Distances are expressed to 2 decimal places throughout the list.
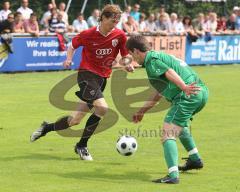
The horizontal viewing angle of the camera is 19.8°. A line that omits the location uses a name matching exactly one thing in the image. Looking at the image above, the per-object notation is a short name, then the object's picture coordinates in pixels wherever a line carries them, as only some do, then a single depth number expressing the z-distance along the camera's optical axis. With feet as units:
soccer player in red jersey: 31.78
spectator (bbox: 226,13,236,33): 104.58
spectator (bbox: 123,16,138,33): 85.56
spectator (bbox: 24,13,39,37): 75.36
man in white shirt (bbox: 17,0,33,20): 78.23
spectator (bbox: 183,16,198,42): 92.79
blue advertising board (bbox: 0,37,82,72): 72.84
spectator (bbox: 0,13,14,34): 71.00
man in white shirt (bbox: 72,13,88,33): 82.38
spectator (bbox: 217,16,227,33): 102.40
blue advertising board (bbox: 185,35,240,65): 93.71
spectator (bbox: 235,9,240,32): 104.68
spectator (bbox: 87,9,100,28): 83.54
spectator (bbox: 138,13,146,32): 88.69
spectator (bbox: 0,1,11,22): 74.79
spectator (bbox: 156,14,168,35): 90.94
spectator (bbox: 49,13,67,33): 77.82
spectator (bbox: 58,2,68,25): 80.21
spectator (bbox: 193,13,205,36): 94.26
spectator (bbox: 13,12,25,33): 73.82
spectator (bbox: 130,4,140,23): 90.89
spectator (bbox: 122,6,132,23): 87.47
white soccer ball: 29.58
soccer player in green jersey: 25.71
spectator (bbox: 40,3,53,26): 79.67
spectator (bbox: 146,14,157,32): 90.84
